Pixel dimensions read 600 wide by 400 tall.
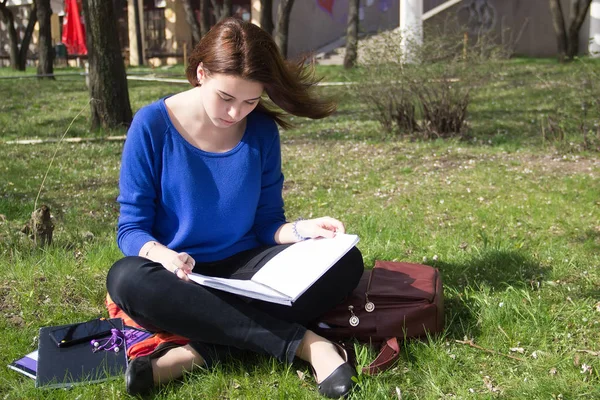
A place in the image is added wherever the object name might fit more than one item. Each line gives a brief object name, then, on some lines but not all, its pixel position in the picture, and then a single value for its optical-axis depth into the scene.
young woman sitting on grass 2.73
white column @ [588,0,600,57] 19.52
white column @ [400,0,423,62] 17.92
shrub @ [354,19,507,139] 8.12
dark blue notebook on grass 2.71
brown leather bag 2.98
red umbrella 24.06
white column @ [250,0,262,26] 27.67
